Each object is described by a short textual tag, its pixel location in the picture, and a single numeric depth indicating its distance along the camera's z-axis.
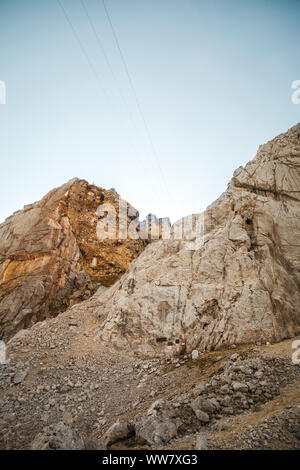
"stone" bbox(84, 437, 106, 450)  6.17
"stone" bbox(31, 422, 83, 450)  5.71
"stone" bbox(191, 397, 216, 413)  7.18
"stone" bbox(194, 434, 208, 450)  5.41
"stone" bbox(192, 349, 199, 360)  11.26
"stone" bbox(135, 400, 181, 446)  6.49
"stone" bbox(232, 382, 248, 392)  7.68
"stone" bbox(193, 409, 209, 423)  6.83
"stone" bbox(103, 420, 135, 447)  6.81
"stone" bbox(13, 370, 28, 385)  10.70
